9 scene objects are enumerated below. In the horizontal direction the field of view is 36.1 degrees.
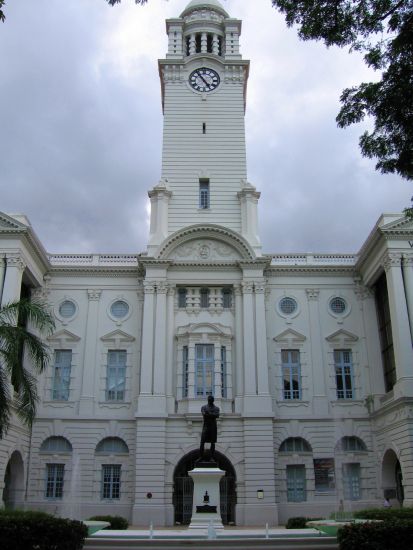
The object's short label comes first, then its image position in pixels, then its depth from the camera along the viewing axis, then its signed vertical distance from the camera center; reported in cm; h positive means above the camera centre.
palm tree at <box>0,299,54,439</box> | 2012 +510
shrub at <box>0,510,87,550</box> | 1260 -18
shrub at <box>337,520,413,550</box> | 1304 -28
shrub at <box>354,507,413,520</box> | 1495 +19
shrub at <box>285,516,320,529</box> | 2525 -5
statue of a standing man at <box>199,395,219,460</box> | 2225 +323
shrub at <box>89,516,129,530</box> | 2517 +1
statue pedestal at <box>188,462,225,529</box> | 2114 +89
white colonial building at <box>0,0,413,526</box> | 3052 +759
